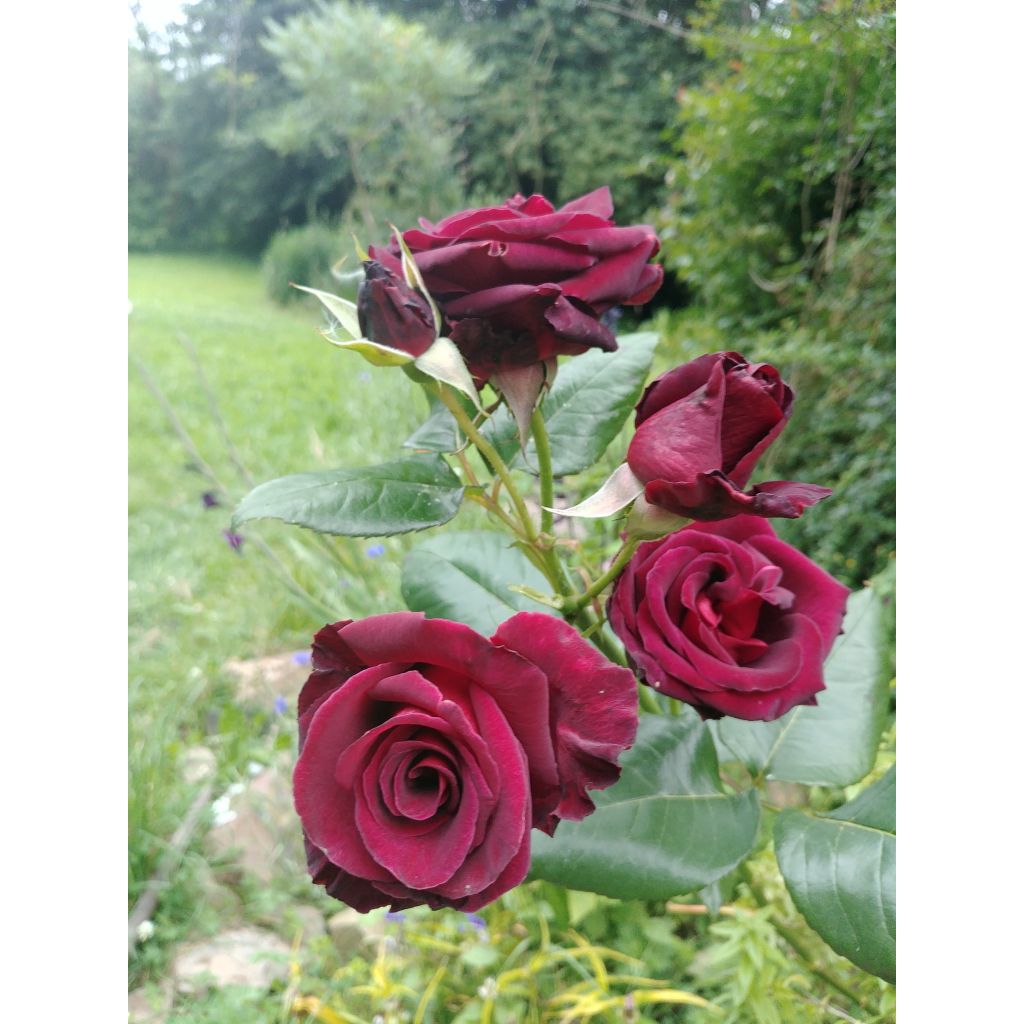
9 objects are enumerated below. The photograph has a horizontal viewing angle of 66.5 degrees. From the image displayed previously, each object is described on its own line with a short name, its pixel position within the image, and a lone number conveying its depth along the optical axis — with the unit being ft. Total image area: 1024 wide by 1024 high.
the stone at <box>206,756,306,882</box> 4.42
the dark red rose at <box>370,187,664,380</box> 1.14
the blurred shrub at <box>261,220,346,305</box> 17.81
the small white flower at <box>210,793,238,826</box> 4.46
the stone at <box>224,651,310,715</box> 5.60
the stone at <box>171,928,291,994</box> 3.72
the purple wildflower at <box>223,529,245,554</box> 3.09
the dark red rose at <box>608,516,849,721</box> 1.16
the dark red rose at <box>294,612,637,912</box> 0.97
